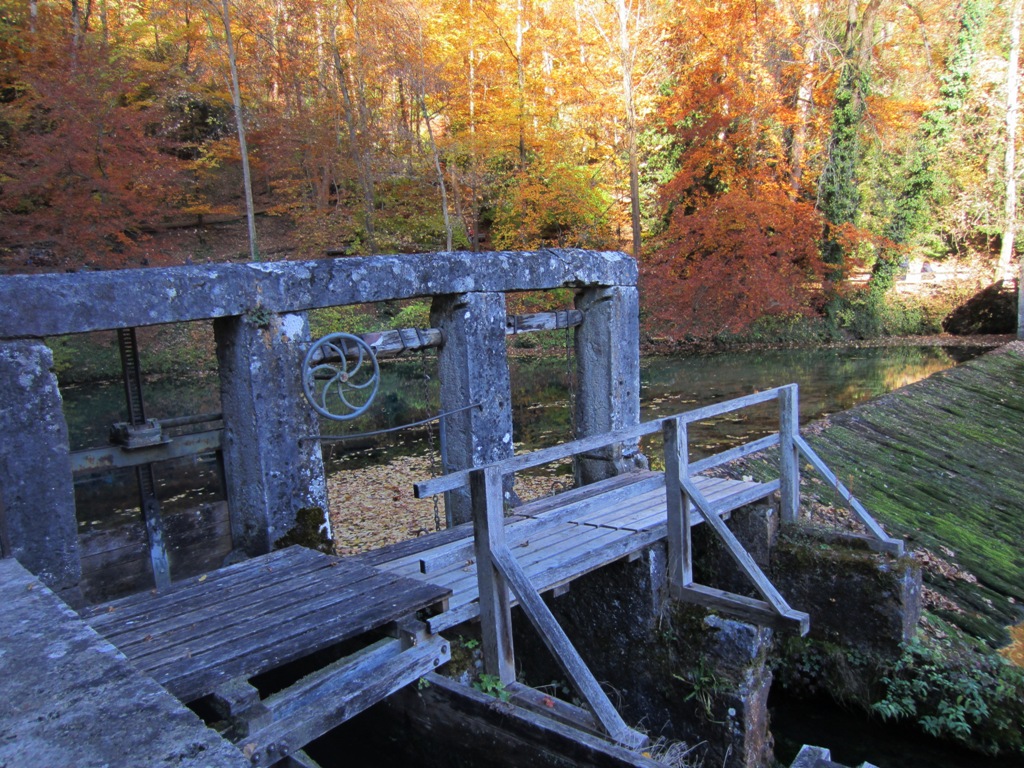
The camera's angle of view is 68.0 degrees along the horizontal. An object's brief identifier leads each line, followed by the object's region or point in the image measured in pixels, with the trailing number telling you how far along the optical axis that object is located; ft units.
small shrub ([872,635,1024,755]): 18.86
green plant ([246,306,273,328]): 17.75
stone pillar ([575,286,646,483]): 25.53
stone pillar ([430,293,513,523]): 21.56
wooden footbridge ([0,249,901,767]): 12.25
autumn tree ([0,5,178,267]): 53.88
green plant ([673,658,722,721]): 18.07
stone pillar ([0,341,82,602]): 14.97
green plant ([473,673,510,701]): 13.99
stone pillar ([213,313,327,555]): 18.02
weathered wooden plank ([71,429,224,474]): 17.53
